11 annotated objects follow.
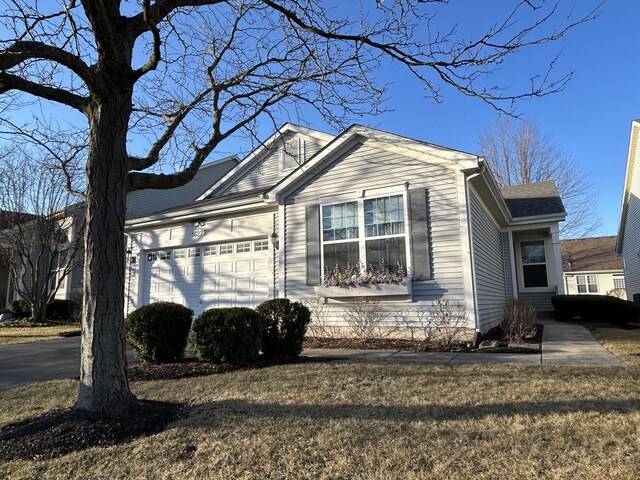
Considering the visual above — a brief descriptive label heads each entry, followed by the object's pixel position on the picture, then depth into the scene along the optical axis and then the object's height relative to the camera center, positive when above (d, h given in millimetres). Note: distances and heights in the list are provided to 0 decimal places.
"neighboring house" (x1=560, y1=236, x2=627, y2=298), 28906 +994
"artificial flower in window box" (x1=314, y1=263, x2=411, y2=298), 8445 +91
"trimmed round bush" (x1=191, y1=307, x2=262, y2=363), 6352 -702
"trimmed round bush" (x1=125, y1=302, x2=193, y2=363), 6680 -635
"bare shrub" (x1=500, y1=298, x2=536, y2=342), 8391 -797
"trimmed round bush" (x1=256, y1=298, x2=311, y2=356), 6992 -665
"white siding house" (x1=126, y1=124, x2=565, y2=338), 8383 +1309
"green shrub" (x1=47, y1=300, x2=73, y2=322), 18094 -741
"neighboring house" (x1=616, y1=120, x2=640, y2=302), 16812 +2861
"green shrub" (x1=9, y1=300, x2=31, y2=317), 18297 -665
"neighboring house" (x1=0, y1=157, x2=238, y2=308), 20031 +4421
